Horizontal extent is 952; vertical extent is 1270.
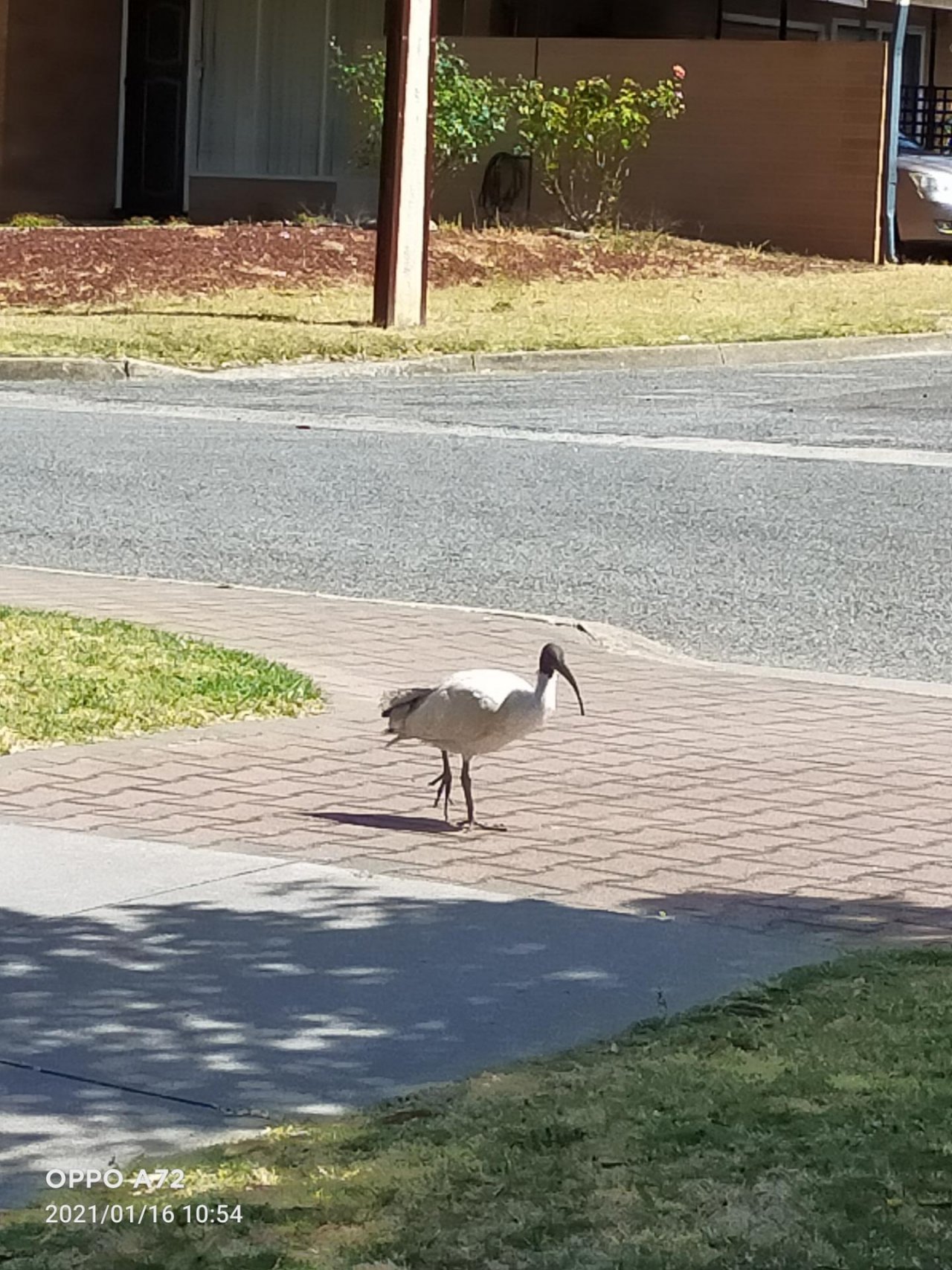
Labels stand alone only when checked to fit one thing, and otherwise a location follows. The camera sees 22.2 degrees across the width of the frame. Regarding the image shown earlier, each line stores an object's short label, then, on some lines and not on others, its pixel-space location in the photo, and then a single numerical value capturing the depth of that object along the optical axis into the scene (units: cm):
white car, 2789
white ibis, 620
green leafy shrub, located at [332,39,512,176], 2723
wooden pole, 2042
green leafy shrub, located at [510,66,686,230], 2759
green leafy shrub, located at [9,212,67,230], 2700
